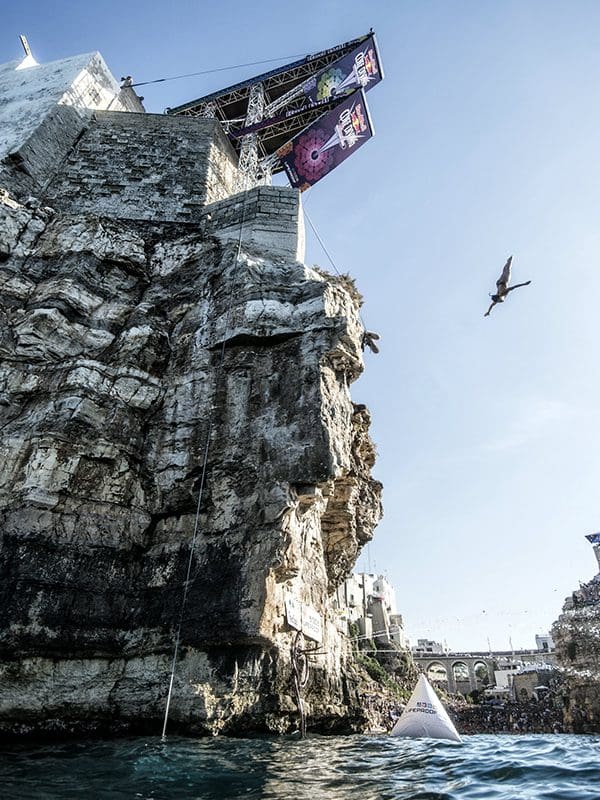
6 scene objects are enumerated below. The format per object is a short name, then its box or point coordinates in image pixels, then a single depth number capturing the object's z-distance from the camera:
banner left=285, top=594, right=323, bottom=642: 6.72
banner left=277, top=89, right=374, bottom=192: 17.64
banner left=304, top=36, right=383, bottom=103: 21.44
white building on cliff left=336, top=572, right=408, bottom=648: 48.31
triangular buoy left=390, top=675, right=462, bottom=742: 9.73
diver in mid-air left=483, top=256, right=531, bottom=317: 10.12
